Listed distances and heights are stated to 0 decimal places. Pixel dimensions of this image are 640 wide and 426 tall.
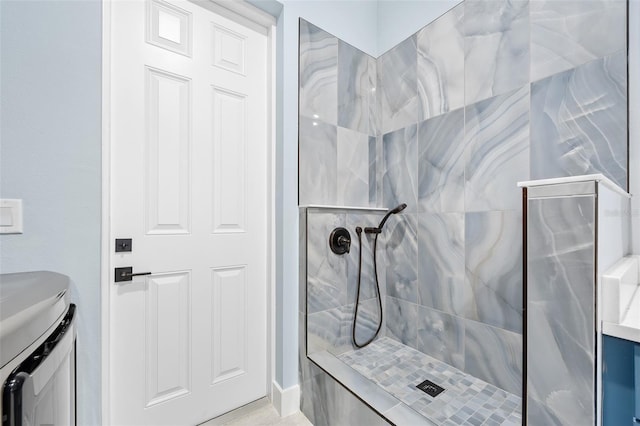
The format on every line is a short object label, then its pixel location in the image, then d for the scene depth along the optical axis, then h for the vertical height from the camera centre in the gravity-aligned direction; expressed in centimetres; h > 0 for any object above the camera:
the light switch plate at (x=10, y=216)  95 -2
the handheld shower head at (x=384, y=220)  182 -5
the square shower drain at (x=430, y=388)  133 -87
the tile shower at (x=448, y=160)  118 +29
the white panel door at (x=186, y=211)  125 +0
